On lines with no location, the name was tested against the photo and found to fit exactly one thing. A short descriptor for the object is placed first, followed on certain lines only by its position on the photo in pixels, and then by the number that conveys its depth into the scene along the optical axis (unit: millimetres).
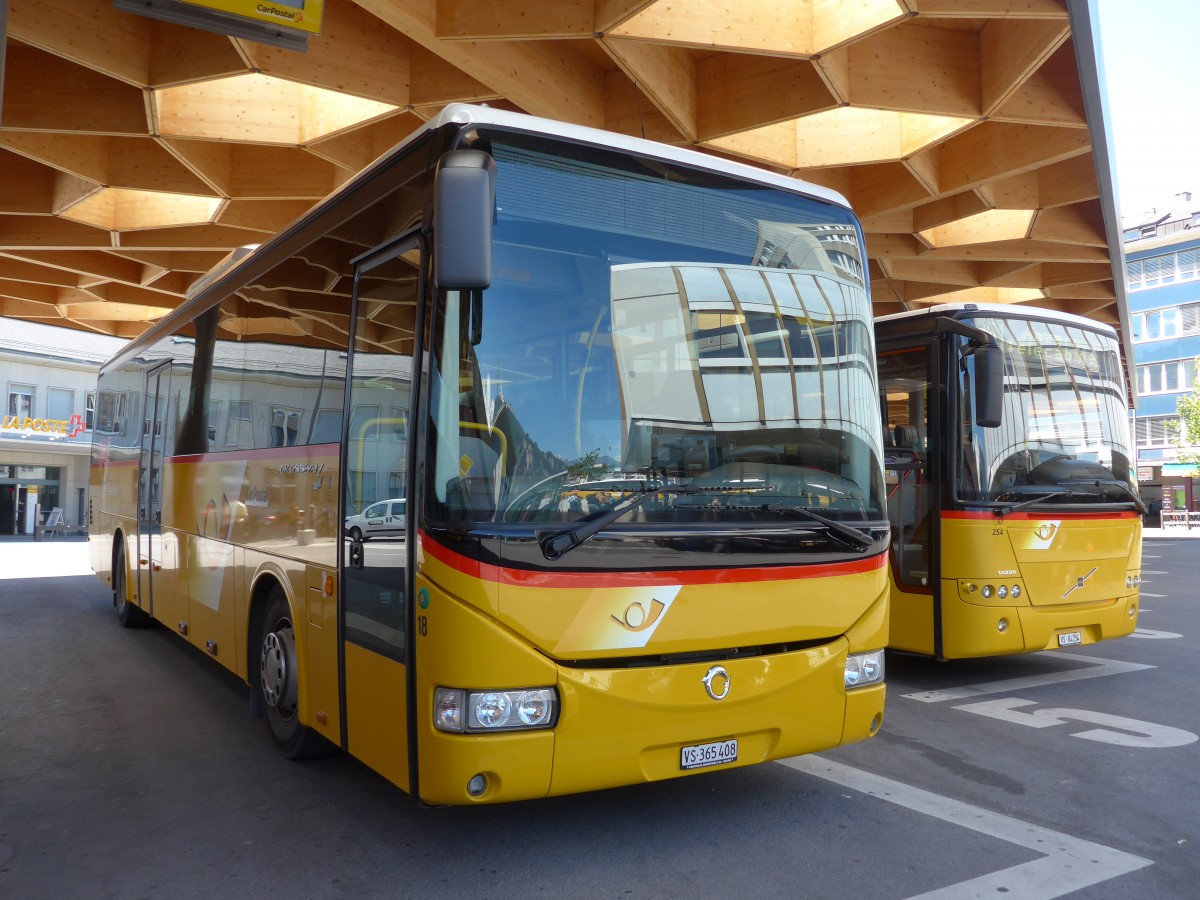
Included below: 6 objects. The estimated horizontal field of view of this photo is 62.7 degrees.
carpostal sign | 6070
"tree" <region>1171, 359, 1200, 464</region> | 45969
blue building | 51469
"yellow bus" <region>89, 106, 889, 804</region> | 3855
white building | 39125
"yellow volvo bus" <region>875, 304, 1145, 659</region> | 7648
